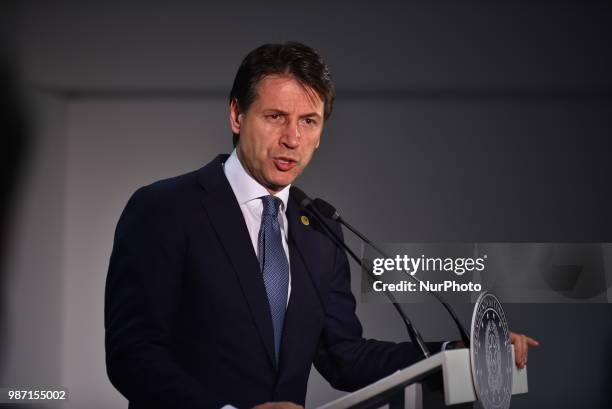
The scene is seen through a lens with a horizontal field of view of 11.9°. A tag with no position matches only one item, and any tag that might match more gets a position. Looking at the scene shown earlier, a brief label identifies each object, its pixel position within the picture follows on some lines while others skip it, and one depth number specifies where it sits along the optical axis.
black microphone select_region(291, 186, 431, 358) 4.46
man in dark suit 4.50
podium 4.29
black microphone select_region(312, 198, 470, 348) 4.56
